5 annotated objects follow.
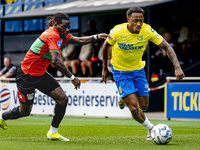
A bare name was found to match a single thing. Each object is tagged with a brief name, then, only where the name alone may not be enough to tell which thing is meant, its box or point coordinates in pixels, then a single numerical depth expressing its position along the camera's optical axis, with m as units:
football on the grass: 14.42
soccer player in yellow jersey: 15.46
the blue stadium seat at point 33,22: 43.78
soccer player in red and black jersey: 15.25
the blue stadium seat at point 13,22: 45.44
